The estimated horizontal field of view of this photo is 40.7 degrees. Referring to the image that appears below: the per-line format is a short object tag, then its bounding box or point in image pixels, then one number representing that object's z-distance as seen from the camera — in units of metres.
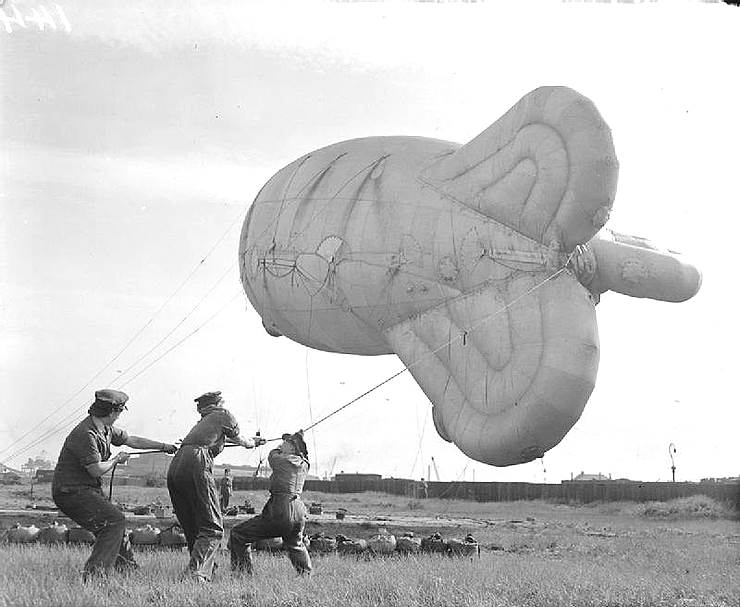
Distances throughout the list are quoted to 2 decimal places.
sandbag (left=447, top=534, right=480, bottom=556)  15.98
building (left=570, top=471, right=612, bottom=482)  83.00
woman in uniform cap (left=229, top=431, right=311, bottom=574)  11.34
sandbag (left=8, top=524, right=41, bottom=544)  15.47
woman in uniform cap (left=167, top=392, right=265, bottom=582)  10.77
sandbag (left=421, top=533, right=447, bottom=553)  16.23
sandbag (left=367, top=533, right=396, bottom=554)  15.83
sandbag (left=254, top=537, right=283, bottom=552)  14.64
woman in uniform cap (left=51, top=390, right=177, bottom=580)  10.34
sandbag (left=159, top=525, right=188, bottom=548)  15.26
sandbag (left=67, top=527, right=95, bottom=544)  15.80
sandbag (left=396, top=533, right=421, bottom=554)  16.20
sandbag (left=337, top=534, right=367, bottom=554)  15.75
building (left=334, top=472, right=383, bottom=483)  55.65
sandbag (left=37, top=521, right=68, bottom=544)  15.55
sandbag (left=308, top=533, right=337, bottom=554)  16.11
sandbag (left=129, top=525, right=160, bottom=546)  15.16
